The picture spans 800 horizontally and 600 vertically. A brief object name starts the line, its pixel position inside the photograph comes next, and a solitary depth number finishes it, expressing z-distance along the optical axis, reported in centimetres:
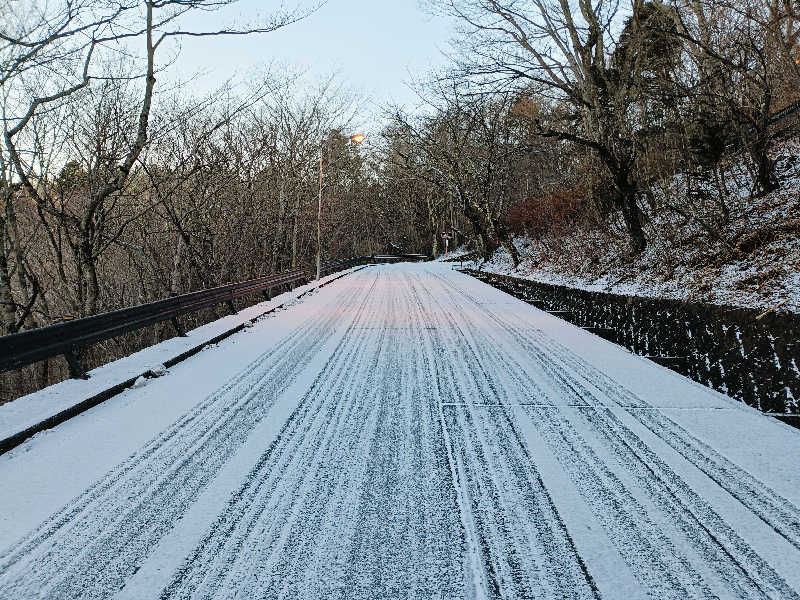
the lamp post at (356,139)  2512
